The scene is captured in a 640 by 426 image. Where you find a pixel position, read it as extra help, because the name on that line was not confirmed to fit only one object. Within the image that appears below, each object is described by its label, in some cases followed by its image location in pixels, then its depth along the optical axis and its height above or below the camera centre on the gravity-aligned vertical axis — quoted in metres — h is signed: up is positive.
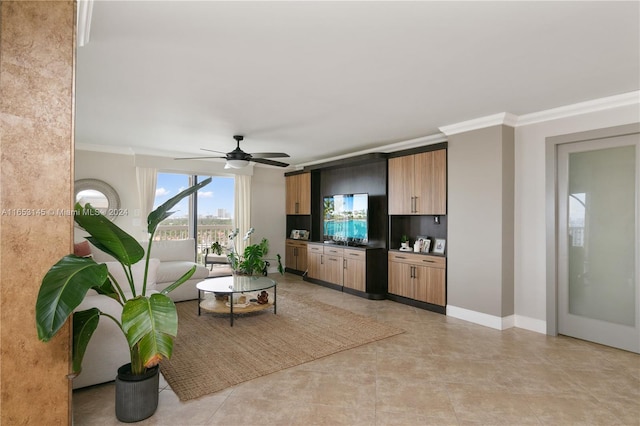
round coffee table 4.29 -0.93
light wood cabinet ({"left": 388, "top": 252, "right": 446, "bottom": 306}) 4.81 -0.91
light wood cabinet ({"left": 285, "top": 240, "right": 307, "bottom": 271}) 7.57 -0.90
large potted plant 1.68 -0.53
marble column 1.73 +0.13
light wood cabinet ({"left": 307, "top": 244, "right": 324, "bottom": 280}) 6.77 -0.89
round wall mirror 5.94 +0.33
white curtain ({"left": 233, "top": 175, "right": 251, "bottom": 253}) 7.53 +0.15
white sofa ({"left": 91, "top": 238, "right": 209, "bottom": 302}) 5.19 -0.79
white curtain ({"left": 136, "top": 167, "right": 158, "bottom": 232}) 6.39 +0.49
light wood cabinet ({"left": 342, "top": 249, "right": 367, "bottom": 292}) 5.74 -0.93
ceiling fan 4.82 +0.79
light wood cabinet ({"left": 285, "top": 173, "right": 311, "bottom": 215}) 7.53 +0.47
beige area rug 2.91 -1.34
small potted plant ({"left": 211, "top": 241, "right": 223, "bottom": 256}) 6.84 -0.66
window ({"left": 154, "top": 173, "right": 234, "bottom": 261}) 7.06 +0.08
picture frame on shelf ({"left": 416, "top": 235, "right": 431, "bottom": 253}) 5.26 -0.42
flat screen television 6.01 -0.07
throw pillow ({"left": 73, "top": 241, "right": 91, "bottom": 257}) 3.79 -0.38
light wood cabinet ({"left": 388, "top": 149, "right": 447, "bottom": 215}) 4.86 +0.47
